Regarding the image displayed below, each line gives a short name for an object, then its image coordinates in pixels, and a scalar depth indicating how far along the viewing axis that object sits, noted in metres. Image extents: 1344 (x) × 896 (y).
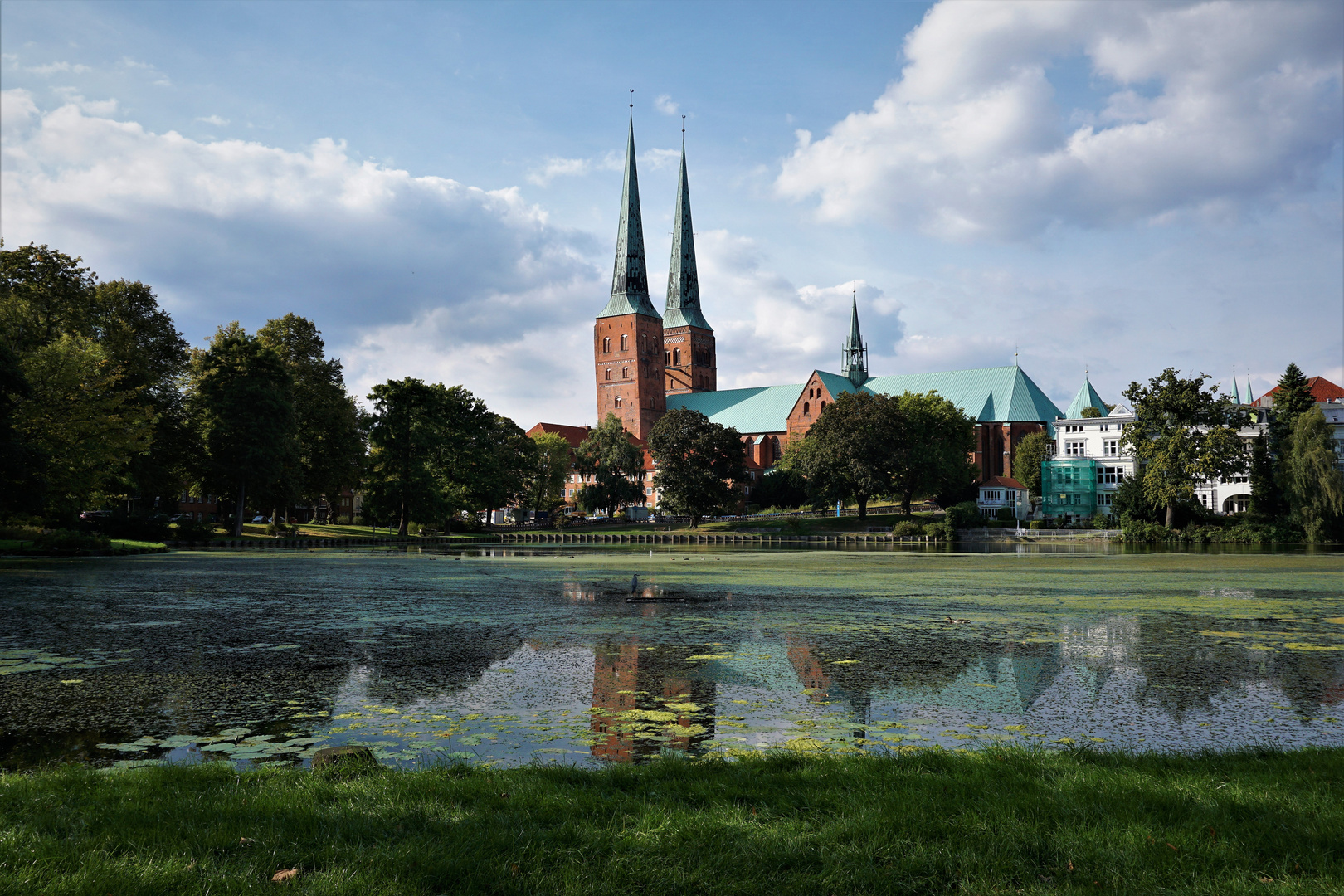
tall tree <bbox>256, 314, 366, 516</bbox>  64.31
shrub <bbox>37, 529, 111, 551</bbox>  35.50
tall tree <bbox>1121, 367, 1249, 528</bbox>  65.44
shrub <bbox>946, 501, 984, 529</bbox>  74.69
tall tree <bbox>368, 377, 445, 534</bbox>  65.75
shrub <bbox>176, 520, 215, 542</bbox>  49.56
